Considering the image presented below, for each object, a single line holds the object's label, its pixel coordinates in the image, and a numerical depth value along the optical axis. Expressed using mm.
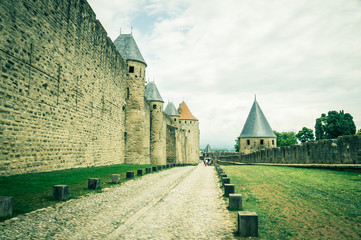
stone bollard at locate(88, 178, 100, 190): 7289
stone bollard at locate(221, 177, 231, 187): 7125
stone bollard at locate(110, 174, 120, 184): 8867
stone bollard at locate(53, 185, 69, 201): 5520
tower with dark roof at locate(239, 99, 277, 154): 44875
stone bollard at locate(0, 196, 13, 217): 3945
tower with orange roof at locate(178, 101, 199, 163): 64125
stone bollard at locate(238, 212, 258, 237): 3322
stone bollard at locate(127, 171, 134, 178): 10593
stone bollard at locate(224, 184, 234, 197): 6062
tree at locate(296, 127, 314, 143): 68406
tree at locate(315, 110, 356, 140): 51219
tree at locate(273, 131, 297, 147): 73188
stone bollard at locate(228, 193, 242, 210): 4781
